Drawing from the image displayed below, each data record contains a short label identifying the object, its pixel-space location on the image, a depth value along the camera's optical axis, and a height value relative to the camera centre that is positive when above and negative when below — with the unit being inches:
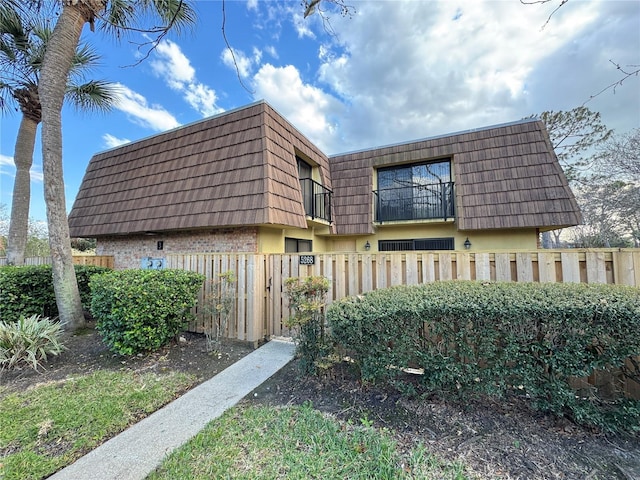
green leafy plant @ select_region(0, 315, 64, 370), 155.0 -51.6
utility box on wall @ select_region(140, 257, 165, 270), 294.0 -4.4
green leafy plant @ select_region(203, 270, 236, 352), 191.5 -36.6
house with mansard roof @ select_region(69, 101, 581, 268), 264.7 +79.2
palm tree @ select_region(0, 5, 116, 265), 275.4 +206.8
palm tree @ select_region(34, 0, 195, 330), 211.2 +109.8
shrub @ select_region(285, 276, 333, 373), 140.9 -35.9
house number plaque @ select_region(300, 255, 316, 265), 191.6 -2.5
